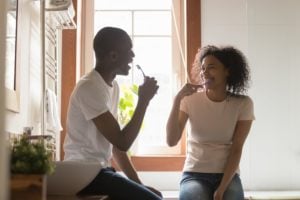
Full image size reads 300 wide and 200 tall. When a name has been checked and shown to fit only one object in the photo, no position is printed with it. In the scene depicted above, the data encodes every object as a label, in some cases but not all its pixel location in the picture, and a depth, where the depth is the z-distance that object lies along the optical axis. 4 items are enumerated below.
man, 1.51
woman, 1.91
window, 2.68
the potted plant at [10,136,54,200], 1.06
